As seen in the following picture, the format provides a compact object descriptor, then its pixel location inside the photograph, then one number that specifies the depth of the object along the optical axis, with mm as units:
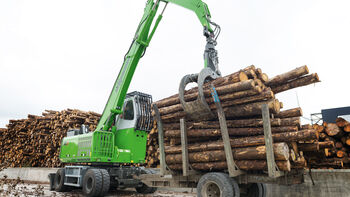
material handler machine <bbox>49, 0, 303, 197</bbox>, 6318
